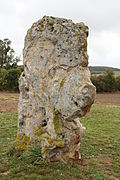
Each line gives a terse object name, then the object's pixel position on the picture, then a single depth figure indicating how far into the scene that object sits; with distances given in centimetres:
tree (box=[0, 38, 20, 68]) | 4341
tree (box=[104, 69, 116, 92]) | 3971
